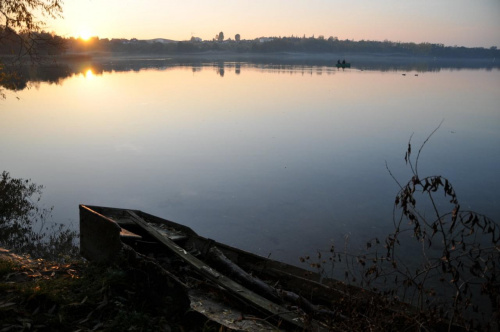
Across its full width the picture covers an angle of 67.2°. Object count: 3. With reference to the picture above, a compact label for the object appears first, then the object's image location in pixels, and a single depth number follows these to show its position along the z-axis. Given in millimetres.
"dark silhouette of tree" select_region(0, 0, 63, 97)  10656
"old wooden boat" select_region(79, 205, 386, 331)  4523
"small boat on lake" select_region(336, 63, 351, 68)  69881
